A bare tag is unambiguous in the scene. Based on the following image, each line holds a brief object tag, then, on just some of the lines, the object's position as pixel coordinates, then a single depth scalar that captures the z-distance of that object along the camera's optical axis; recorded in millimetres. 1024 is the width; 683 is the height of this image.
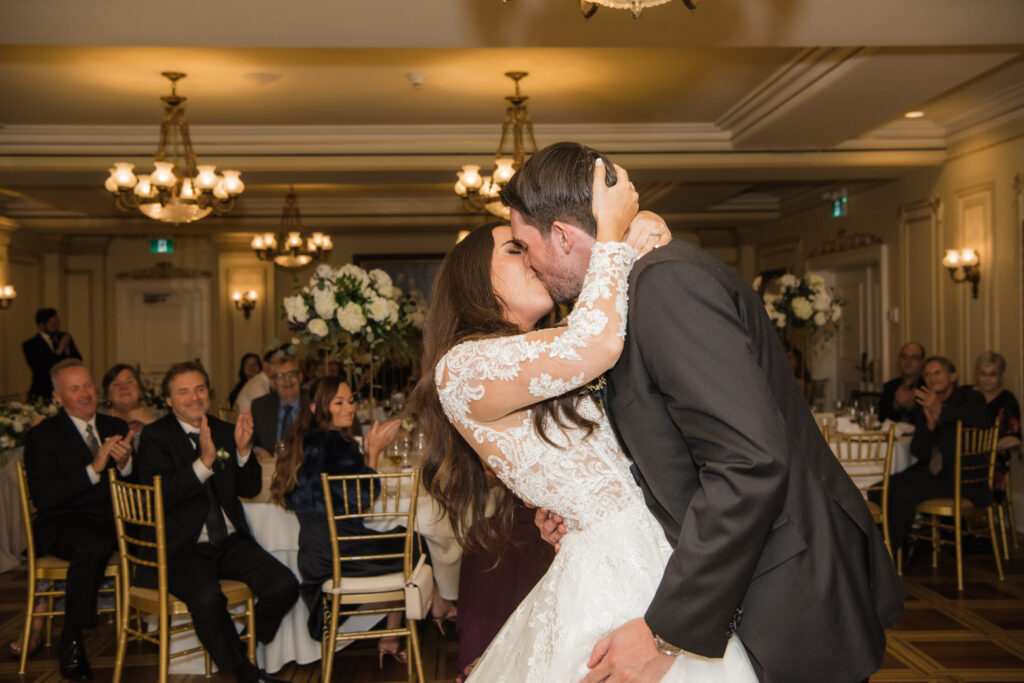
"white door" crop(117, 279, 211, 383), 15391
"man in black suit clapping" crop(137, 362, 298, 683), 4090
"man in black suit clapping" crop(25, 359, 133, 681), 4445
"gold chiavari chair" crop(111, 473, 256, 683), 3977
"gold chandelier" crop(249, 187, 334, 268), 11234
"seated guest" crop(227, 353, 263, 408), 11133
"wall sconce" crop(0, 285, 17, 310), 12367
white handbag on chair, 4074
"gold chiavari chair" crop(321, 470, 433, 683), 4074
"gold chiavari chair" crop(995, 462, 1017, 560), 6586
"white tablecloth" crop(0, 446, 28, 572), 6273
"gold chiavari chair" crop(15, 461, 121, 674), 4496
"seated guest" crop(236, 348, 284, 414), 8125
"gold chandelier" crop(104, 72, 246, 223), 6301
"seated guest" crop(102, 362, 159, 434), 5875
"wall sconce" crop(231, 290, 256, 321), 15352
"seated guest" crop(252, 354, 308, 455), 6496
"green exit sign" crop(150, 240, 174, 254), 14594
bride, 1569
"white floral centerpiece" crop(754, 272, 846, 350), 7570
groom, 1372
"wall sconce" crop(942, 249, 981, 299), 7988
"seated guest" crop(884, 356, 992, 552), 5863
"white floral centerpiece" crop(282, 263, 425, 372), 5414
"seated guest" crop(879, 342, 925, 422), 7371
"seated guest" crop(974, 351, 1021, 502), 6430
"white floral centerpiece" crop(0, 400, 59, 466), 6133
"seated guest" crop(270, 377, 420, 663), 4273
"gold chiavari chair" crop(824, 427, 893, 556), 5475
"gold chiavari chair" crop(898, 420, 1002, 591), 5707
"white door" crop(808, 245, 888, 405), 10422
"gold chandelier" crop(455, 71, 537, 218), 6578
